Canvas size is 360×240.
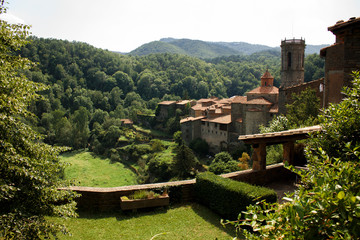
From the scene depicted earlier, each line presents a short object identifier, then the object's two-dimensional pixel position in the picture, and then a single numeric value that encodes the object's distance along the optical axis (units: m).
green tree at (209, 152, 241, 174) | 32.69
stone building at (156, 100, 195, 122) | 70.05
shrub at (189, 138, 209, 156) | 49.81
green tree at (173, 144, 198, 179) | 36.38
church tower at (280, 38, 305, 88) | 46.78
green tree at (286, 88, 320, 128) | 18.20
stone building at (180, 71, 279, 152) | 40.38
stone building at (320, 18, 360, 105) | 9.30
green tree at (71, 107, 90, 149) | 70.19
